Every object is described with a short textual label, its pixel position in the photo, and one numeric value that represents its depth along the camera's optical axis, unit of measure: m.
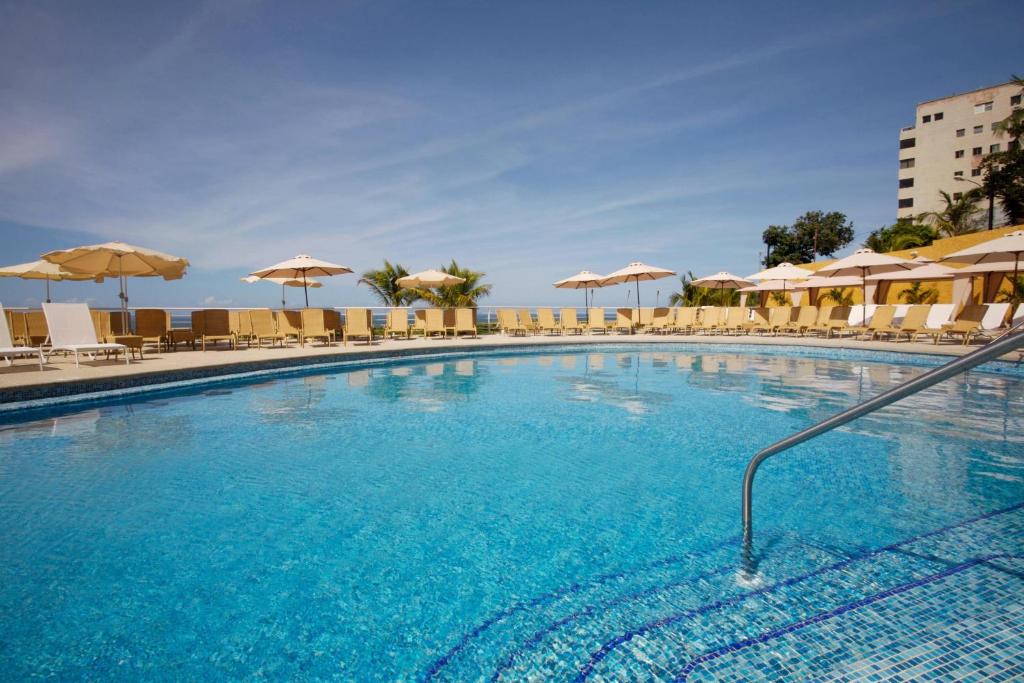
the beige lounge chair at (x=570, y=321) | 17.17
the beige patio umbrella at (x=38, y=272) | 11.52
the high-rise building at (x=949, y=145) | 39.66
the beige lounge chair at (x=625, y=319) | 17.75
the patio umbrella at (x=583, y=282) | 17.72
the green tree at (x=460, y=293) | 19.69
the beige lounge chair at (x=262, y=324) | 11.80
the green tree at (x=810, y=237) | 43.34
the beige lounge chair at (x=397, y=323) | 14.88
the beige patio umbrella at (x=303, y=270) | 12.56
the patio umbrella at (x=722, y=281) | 17.64
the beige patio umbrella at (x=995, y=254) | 10.05
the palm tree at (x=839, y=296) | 21.17
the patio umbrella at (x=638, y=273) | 16.95
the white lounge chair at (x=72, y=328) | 7.79
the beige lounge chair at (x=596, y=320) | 17.33
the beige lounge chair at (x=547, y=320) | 17.09
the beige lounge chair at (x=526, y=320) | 17.11
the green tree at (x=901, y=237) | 27.06
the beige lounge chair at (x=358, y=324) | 12.80
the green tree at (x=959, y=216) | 29.64
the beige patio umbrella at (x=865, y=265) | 13.27
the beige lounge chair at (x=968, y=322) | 10.92
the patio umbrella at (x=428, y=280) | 15.33
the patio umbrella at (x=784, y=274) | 16.26
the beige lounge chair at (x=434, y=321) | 15.11
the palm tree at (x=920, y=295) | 18.55
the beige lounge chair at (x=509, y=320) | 17.06
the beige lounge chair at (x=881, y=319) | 12.87
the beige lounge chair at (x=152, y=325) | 10.26
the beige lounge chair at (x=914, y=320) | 12.05
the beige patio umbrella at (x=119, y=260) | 9.02
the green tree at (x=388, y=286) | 19.97
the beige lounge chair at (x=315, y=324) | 12.27
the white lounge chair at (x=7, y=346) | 7.25
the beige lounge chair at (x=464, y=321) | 15.26
